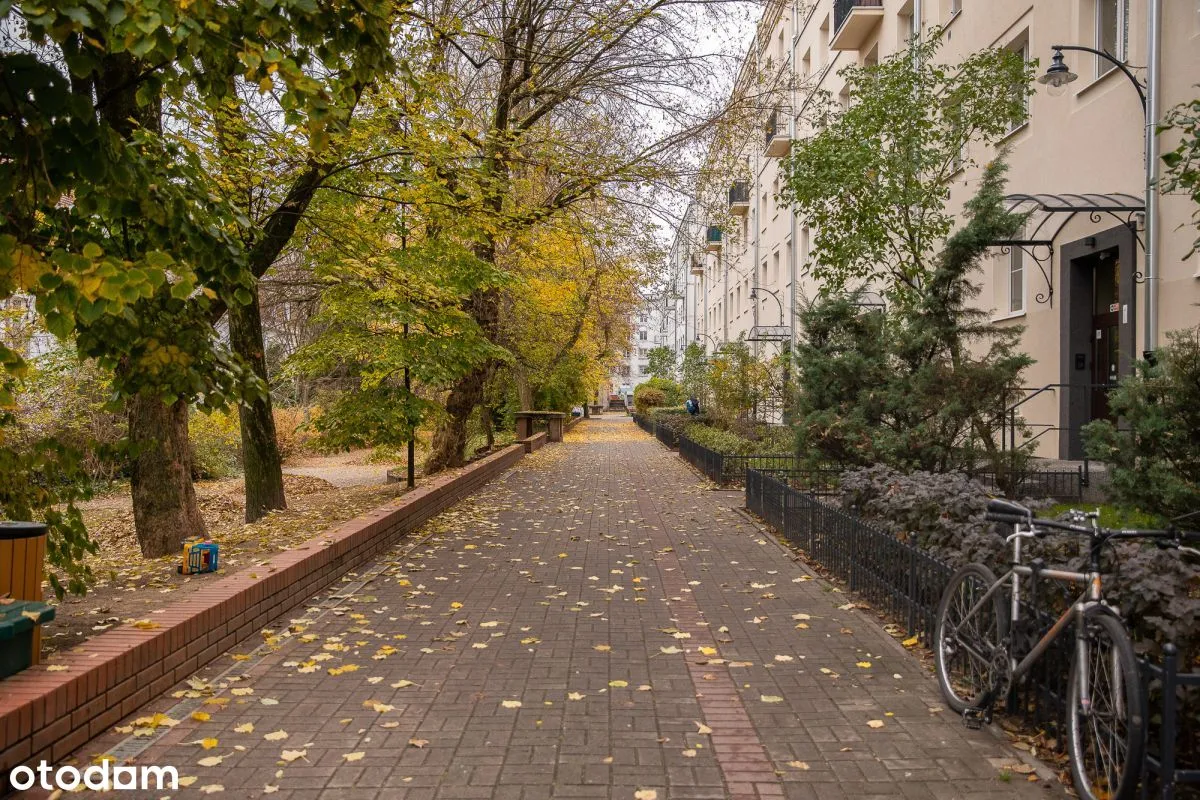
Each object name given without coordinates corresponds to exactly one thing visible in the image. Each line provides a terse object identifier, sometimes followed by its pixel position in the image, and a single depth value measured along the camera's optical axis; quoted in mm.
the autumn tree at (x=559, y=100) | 12875
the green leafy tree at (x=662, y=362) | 49719
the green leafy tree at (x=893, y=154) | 10617
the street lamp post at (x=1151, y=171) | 10367
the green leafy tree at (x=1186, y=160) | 5672
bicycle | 3178
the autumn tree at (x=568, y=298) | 16359
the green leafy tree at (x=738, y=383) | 23156
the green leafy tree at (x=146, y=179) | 3455
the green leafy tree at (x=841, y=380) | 10641
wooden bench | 35312
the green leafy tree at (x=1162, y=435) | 6668
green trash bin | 3732
